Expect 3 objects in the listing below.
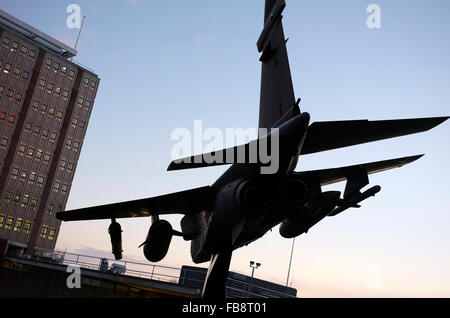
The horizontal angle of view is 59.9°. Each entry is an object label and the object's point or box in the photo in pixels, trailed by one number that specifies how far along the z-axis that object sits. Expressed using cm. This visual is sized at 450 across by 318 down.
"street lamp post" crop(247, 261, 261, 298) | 3068
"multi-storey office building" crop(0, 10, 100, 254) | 6206
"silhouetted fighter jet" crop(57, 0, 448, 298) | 890
